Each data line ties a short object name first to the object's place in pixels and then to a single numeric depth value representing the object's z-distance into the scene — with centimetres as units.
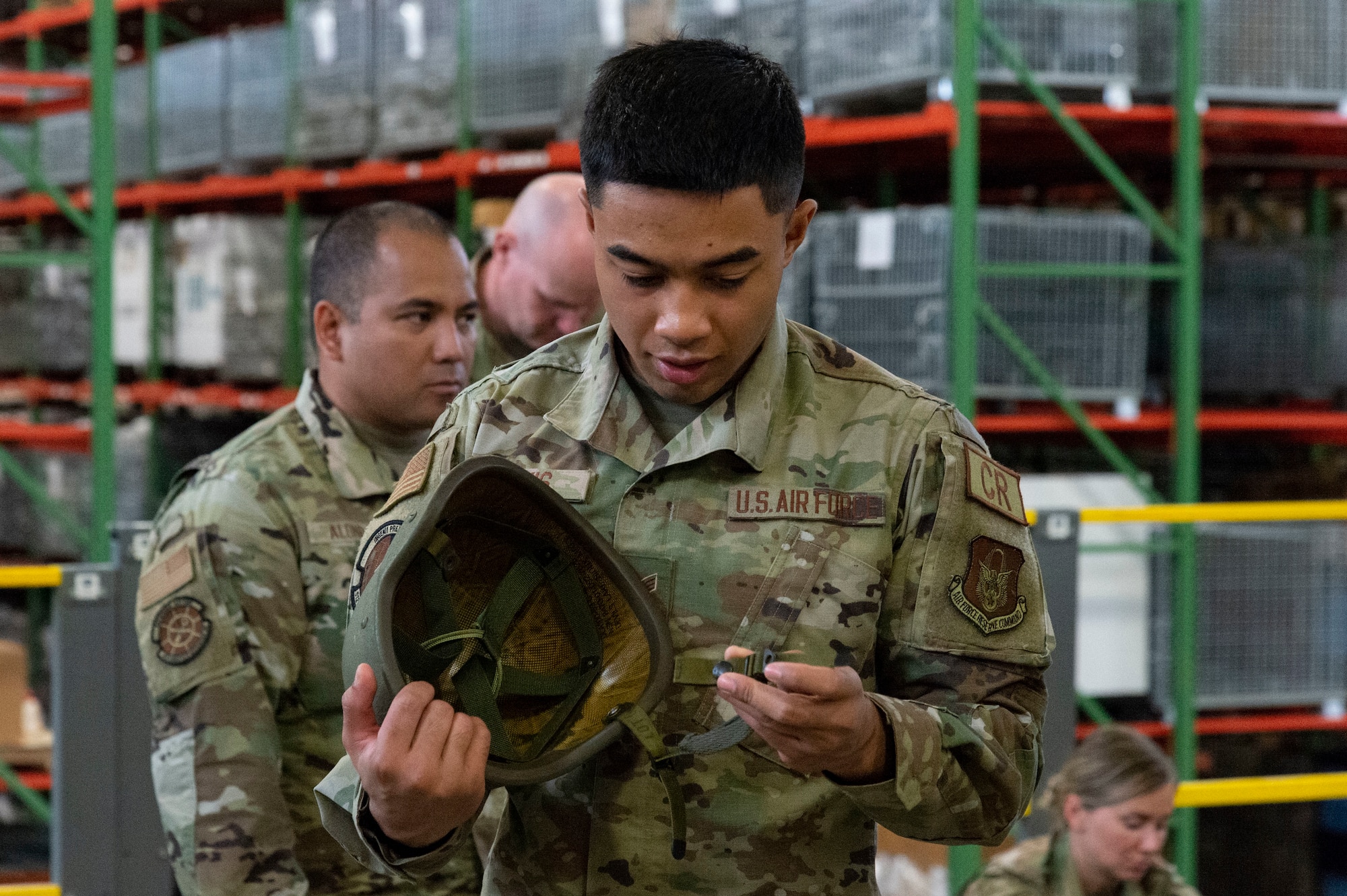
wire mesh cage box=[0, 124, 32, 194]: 931
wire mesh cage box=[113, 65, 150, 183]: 847
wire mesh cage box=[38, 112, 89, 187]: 902
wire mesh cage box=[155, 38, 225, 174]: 791
